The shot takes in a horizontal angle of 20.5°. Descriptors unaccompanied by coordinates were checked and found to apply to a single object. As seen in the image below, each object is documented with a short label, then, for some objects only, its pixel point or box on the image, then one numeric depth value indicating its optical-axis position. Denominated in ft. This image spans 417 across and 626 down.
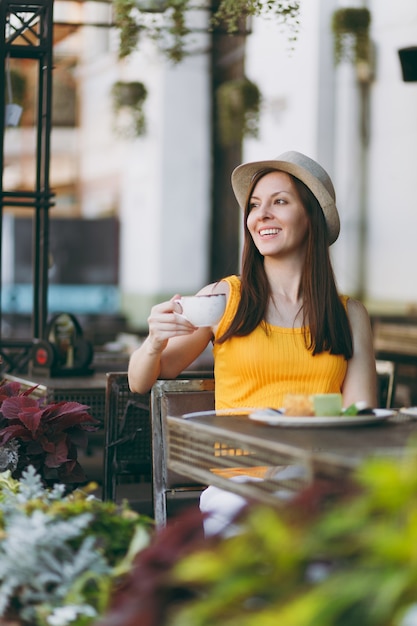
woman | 8.98
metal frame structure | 15.87
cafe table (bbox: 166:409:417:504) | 5.57
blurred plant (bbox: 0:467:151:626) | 5.74
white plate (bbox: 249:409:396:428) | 6.48
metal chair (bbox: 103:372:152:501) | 12.09
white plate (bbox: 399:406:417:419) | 7.45
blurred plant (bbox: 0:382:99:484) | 9.25
